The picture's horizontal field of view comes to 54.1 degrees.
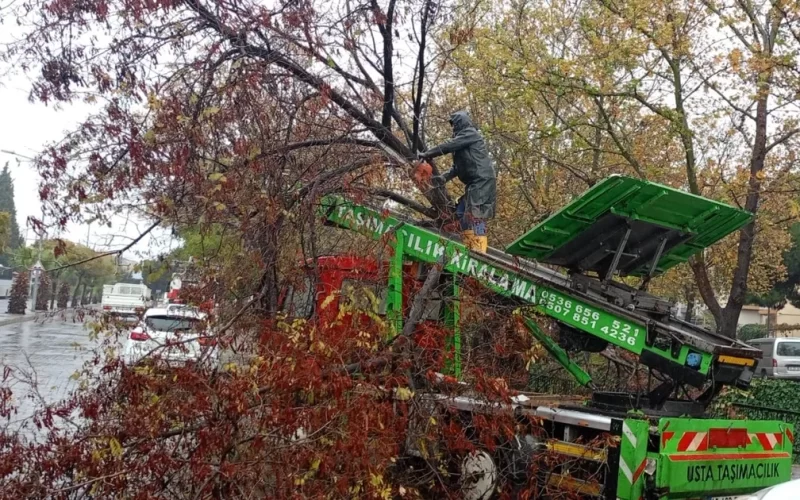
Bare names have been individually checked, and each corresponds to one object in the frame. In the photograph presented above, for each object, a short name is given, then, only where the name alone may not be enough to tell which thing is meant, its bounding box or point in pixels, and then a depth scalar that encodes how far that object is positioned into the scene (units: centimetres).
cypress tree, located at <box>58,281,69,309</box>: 4061
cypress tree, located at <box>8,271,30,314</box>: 3946
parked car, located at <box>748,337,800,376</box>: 2475
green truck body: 554
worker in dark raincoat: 737
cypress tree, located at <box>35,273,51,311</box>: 3900
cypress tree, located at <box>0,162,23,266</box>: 9694
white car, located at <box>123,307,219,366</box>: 597
